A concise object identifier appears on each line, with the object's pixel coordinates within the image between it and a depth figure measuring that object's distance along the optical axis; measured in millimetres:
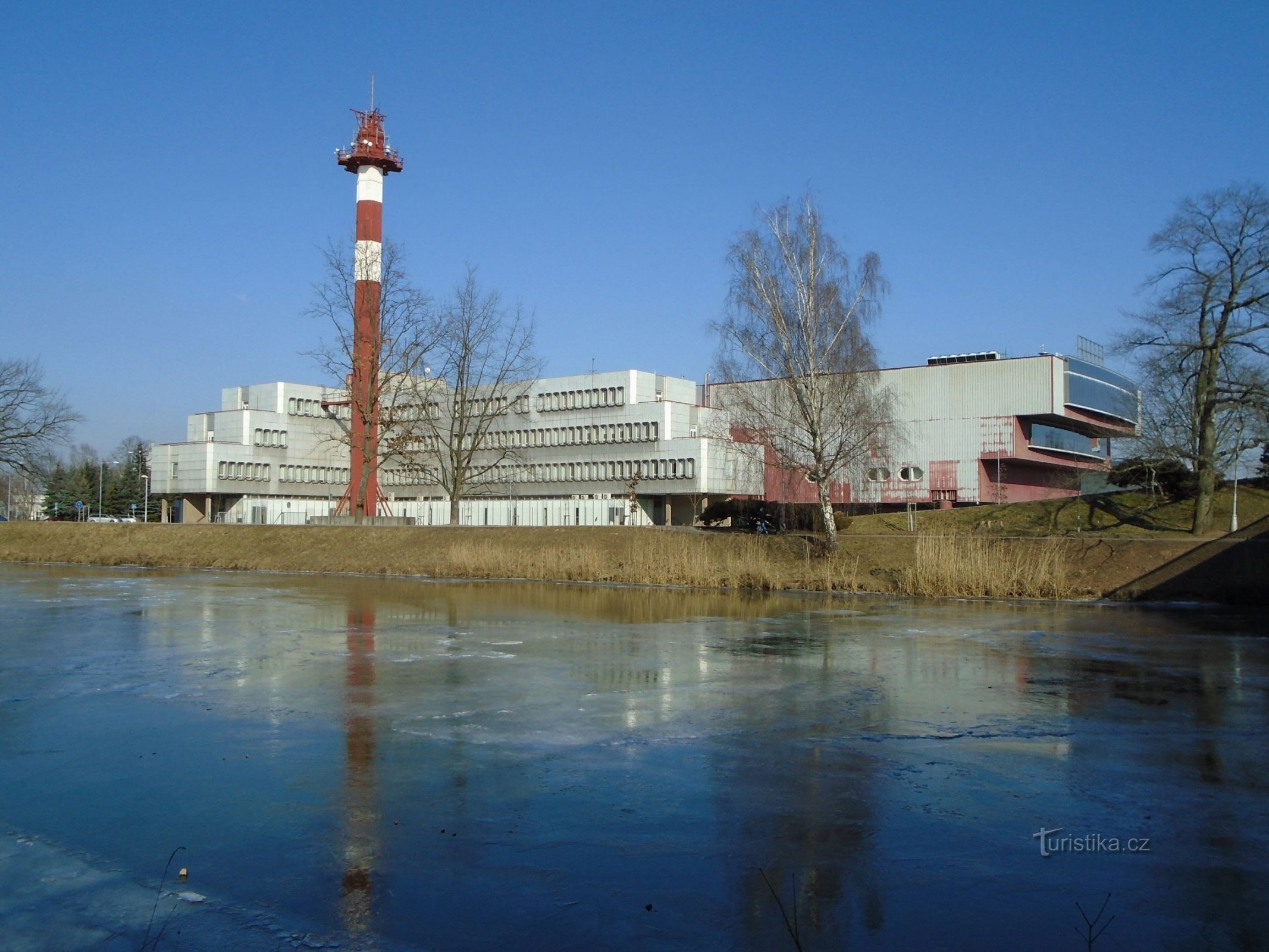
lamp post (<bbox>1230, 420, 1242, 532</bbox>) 36219
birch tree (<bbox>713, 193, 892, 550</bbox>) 33031
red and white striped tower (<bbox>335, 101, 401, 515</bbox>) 49781
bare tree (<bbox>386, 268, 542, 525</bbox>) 73625
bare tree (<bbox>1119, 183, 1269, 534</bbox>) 34781
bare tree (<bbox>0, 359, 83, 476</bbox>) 61500
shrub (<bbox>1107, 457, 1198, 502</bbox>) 37906
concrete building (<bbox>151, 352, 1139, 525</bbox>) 63312
